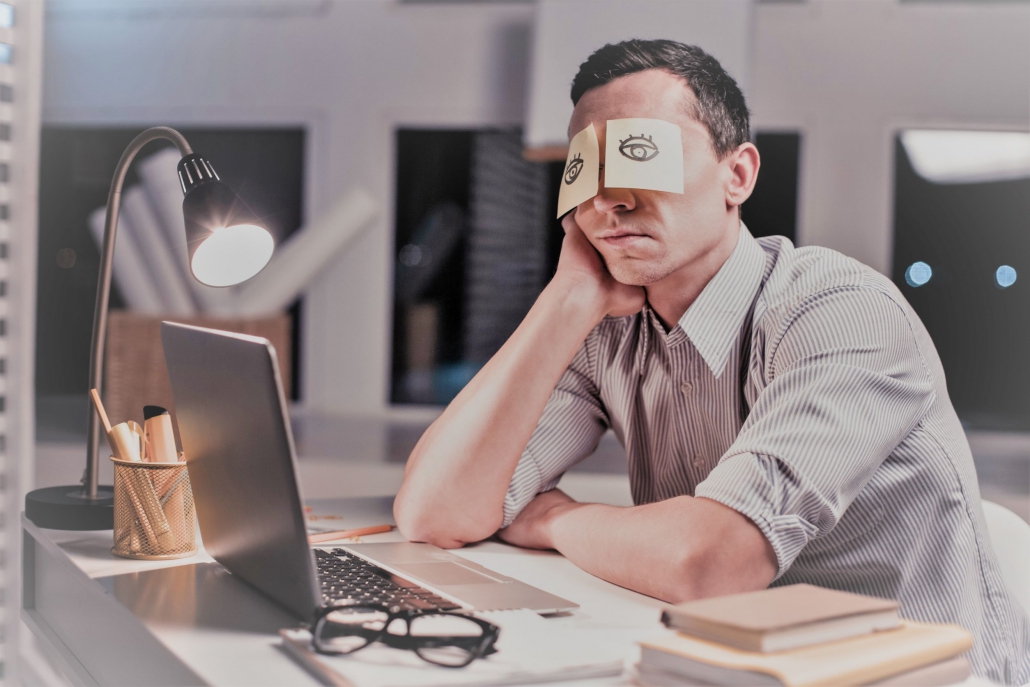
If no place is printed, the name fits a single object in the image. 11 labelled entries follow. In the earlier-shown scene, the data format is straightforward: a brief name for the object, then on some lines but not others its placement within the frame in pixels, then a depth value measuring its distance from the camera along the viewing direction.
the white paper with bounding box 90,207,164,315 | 3.52
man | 0.89
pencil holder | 0.96
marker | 1.01
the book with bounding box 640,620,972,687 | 0.57
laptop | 0.73
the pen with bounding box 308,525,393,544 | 1.09
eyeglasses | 0.67
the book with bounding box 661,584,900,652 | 0.59
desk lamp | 1.03
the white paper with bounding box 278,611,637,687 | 0.64
